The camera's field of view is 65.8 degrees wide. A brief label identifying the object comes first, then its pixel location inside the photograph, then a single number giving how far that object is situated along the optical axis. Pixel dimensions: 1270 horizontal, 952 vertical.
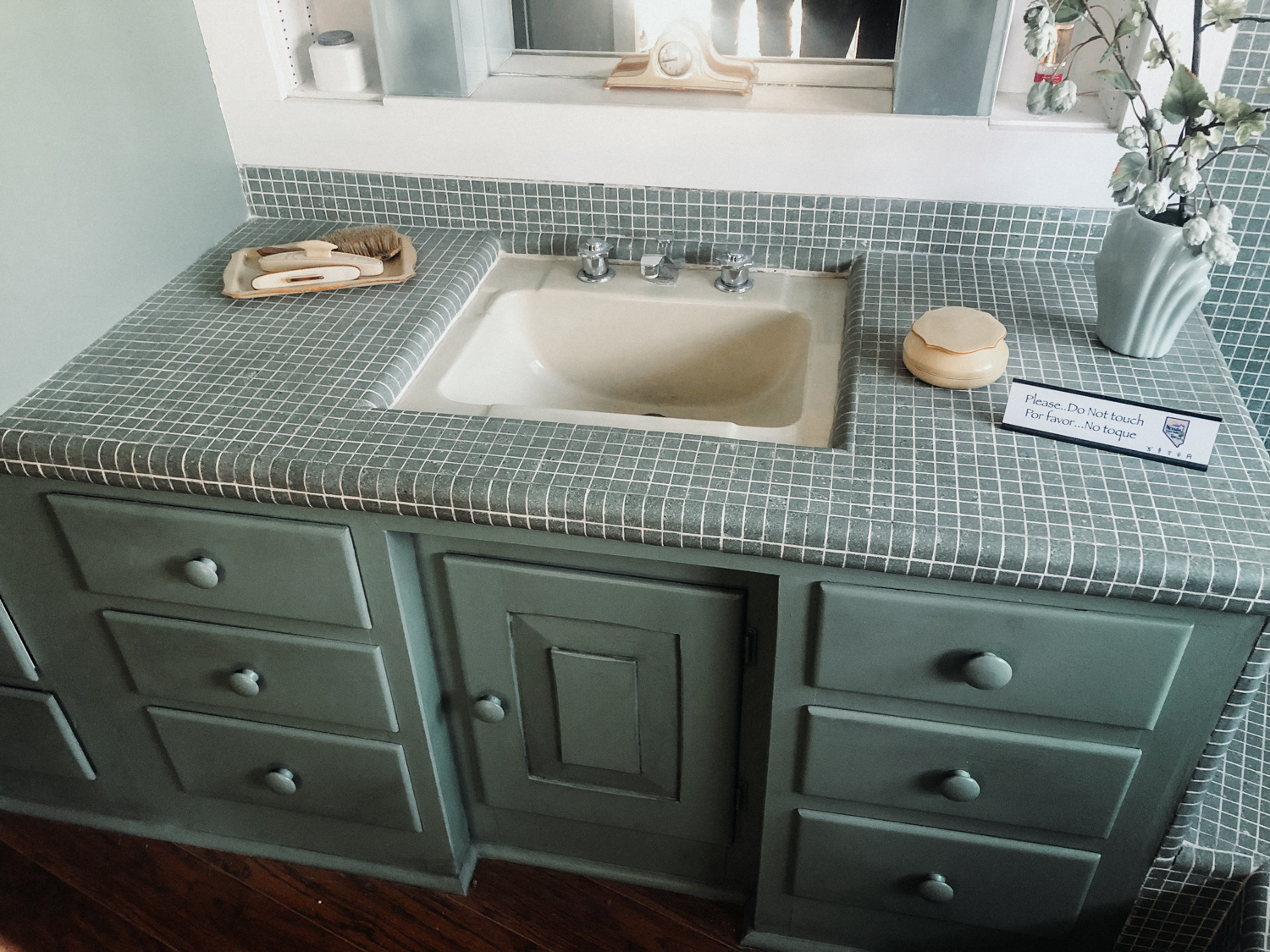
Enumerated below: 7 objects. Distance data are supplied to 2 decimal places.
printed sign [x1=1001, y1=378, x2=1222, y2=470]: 1.05
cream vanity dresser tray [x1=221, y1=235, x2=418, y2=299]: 1.42
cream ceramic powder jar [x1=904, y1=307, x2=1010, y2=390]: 1.17
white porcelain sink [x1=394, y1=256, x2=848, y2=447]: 1.42
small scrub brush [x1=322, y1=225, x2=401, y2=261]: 1.48
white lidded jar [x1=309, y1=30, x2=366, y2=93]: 1.52
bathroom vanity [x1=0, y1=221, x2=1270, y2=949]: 1.02
